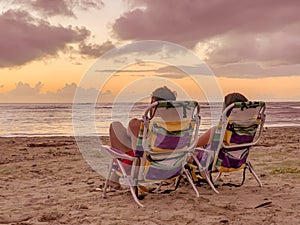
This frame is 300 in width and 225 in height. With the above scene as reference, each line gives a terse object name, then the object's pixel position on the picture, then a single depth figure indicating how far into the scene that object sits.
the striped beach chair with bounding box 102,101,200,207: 5.30
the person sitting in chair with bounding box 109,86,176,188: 5.59
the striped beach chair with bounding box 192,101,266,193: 5.91
